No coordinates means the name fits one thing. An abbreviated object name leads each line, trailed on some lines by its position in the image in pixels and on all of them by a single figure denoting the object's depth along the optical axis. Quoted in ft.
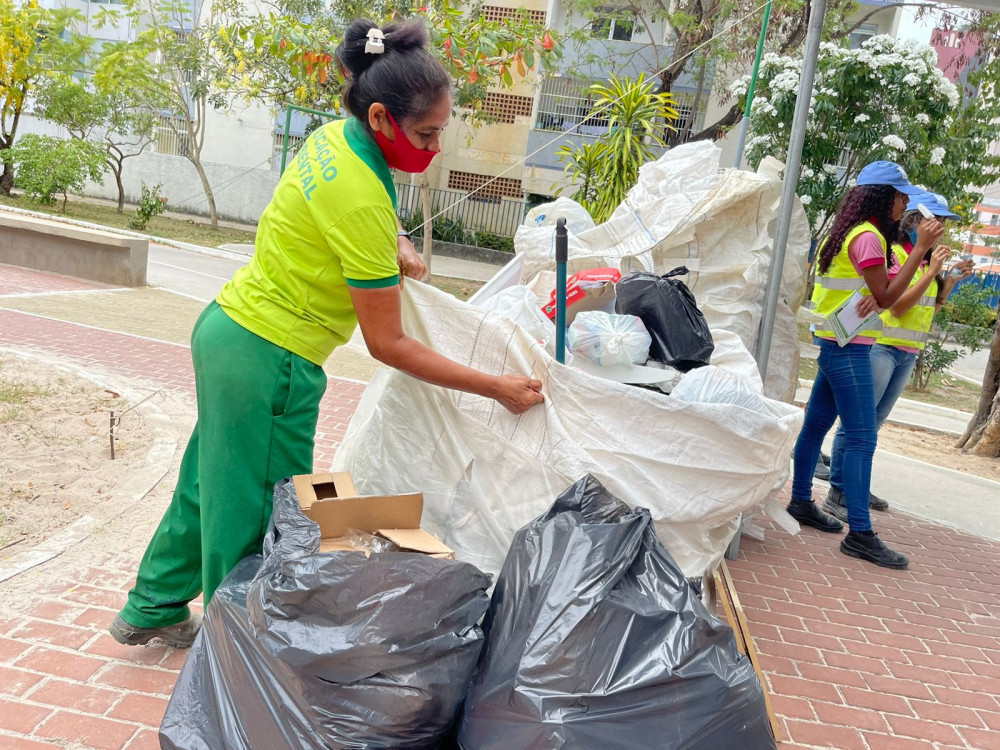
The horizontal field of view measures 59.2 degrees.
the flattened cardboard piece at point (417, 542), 6.64
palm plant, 24.90
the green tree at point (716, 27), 48.08
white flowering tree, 27.37
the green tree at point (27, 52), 60.59
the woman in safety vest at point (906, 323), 13.65
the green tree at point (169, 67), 58.49
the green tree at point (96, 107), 61.31
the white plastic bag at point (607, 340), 8.23
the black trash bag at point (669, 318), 9.39
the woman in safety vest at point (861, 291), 13.23
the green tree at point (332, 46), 31.32
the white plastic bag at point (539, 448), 7.42
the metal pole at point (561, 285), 7.55
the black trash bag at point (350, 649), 5.70
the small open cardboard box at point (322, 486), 6.86
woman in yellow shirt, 6.42
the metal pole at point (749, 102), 16.76
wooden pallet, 8.67
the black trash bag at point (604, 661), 5.53
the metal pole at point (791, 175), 12.66
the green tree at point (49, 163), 54.19
